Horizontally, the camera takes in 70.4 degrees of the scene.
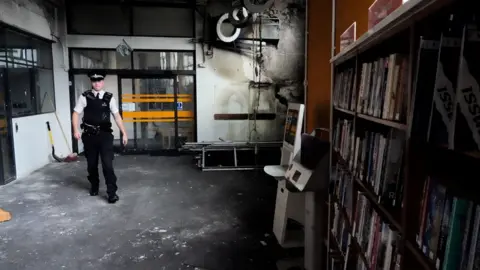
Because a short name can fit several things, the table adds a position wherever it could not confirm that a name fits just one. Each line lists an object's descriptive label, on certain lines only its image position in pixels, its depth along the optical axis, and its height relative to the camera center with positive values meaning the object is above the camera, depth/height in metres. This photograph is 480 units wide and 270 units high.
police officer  4.04 -0.35
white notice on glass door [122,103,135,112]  7.28 -0.20
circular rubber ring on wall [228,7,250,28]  6.43 +1.52
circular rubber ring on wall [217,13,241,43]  6.80 +1.28
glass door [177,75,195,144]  7.34 -0.22
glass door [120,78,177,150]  7.27 -0.22
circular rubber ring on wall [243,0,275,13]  4.46 +1.22
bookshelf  0.80 -0.14
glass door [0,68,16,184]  4.87 -0.64
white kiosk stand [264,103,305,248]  2.73 -0.81
